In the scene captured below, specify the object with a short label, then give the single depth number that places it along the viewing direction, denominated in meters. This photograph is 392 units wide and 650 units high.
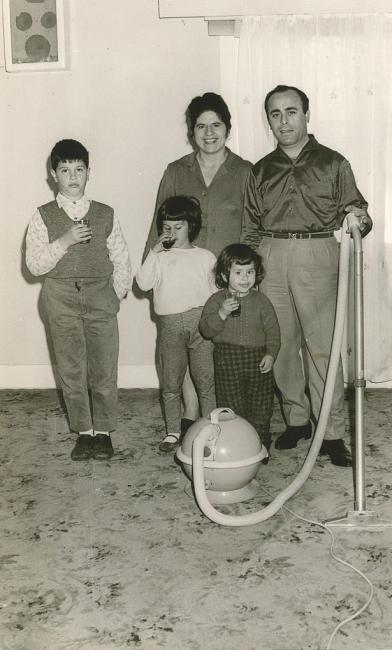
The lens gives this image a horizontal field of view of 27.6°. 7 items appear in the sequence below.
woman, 3.45
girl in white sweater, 3.37
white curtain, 4.13
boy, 3.24
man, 3.20
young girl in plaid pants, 3.23
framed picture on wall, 4.27
